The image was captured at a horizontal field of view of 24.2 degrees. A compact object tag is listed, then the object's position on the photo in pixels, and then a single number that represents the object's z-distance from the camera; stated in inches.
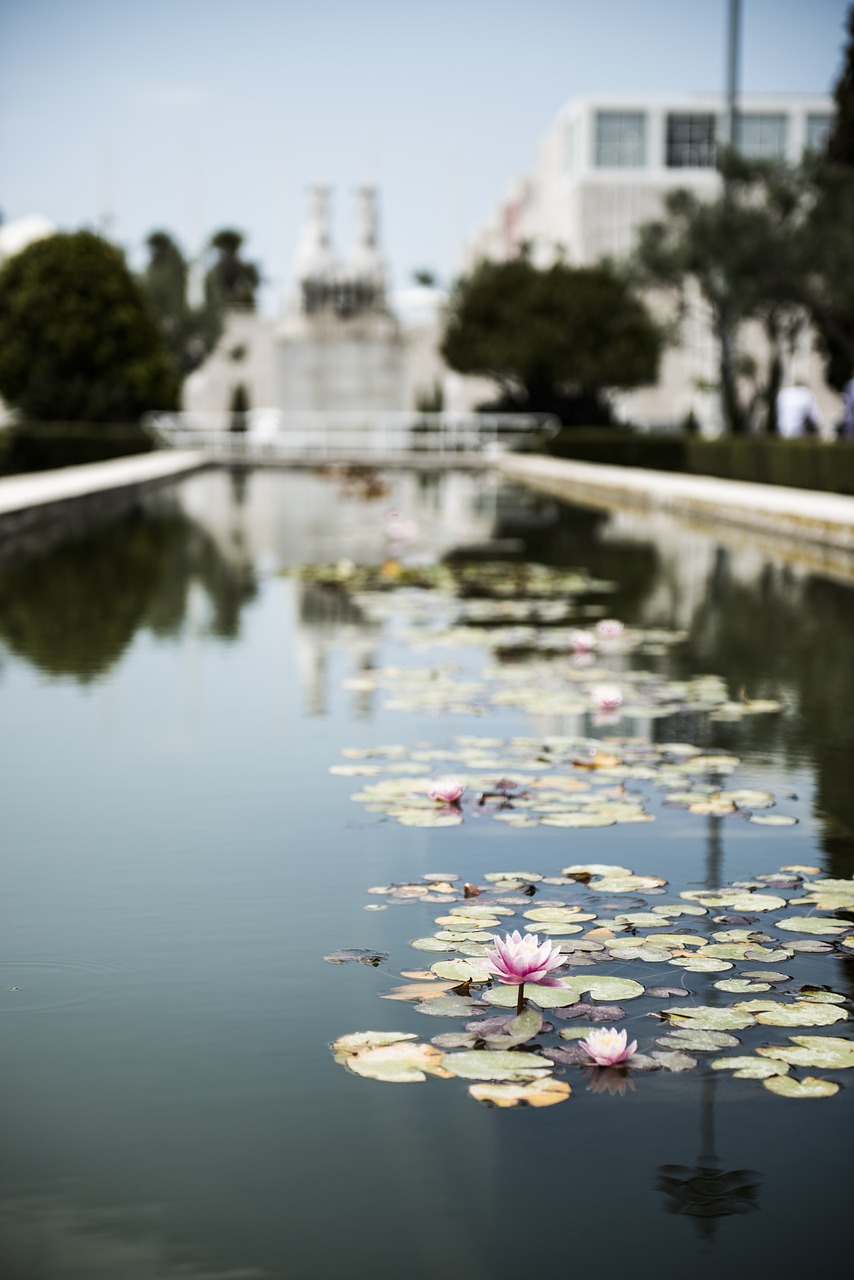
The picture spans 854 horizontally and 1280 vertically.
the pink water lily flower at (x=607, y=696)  290.4
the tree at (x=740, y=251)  1406.3
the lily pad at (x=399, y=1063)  139.0
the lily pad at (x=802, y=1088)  136.0
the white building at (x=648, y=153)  3046.3
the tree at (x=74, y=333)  1614.2
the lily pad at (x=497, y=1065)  138.6
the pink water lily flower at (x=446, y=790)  220.5
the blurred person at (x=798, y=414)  1147.9
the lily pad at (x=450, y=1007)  152.6
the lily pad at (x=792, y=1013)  151.1
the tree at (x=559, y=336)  1876.2
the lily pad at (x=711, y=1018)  149.7
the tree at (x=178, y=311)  2544.3
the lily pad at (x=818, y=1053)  142.1
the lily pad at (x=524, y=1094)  134.2
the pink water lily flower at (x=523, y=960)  145.2
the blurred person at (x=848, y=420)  987.9
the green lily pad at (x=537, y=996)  154.9
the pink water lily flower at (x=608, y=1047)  136.4
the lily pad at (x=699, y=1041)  145.2
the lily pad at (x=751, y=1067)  139.4
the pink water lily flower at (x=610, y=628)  379.2
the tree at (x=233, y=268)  4050.2
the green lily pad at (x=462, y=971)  161.8
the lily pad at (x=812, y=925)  180.2
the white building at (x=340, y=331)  2610.7
